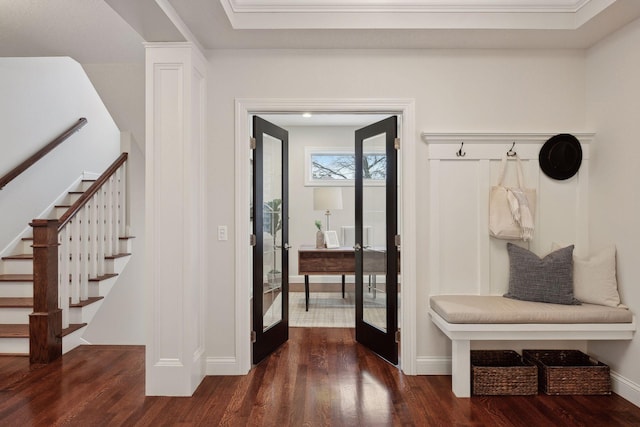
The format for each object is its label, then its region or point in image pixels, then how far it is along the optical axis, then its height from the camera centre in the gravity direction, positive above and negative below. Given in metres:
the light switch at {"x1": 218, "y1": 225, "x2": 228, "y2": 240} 2.94 -0.09
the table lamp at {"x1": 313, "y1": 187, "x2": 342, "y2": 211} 5.03 +0.25
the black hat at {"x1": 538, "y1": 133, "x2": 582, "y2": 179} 2.84 +0.46
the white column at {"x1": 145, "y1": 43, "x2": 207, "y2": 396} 2.57 +0.00
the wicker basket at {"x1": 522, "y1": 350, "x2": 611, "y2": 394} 2.59 -1.11
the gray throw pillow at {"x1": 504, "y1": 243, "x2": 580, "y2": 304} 2.67 -0.43
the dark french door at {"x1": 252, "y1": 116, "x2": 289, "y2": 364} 3.14 -0.17
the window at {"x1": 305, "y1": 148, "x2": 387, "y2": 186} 6.50 +0.88
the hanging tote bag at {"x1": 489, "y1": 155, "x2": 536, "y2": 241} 2.79 +0.06
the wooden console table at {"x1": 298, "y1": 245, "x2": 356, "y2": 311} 4.73 -0.55
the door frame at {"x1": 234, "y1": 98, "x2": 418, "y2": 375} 2.92 +0.13
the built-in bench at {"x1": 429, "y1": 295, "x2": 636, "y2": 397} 2.49 -0.70
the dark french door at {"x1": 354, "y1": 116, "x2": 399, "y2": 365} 3.12 -0.20
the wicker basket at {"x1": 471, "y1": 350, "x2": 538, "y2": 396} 2.57 -1.11
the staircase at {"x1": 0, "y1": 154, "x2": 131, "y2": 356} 3.32 -0.55
